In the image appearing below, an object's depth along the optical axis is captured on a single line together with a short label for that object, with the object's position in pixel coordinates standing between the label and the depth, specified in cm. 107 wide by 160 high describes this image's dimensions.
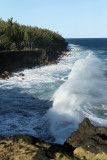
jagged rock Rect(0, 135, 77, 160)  963
